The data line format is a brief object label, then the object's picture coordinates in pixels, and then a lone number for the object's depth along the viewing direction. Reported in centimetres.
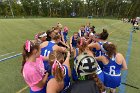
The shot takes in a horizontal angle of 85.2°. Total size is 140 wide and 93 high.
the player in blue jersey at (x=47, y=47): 204
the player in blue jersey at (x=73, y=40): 369
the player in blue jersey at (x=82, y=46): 170
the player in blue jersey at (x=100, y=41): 217
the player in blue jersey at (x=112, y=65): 184
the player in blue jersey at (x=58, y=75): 117
